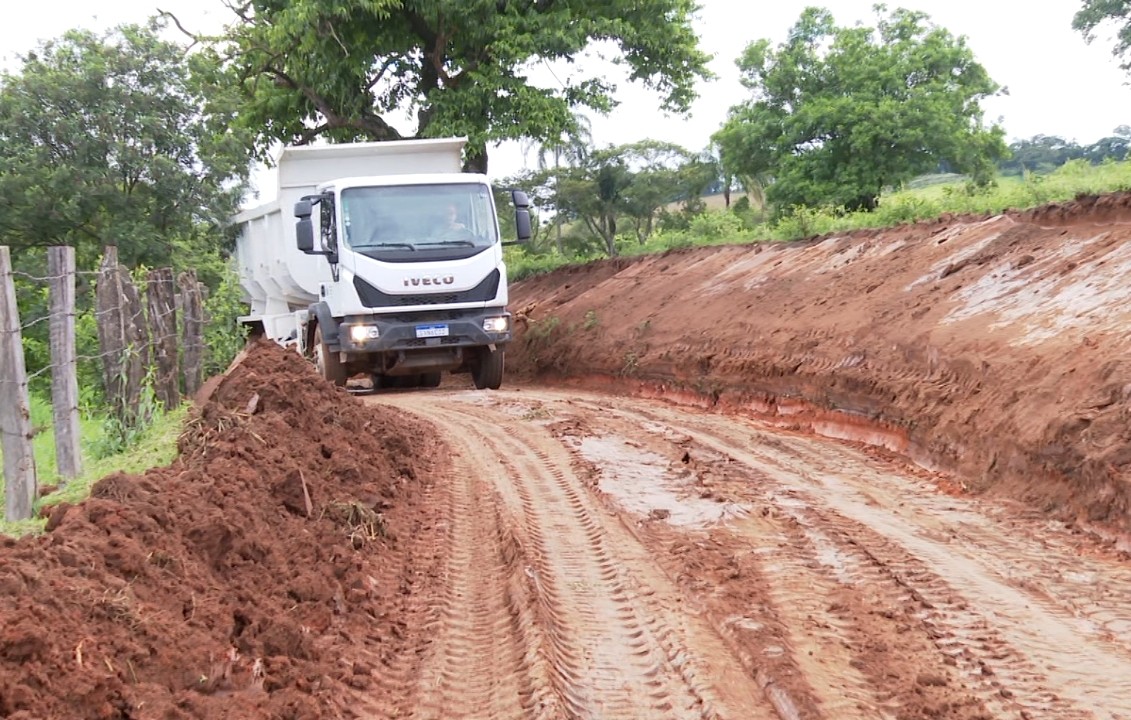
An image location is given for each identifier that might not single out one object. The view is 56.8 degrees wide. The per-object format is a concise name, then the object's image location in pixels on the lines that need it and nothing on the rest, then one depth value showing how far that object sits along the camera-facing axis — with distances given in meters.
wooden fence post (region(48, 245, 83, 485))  6.37
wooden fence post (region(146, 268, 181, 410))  9.52
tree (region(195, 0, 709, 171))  20.45
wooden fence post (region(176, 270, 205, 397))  10.62
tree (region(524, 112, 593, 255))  34.92
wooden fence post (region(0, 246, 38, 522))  5.66
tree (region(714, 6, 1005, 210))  31.16
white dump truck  13.34
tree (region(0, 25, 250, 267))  16.77
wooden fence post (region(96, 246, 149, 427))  8.01
